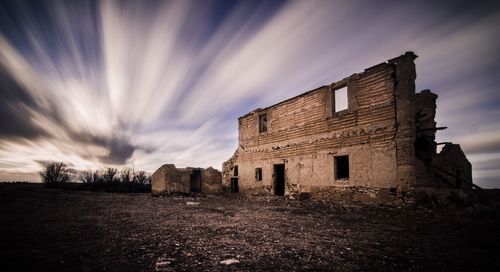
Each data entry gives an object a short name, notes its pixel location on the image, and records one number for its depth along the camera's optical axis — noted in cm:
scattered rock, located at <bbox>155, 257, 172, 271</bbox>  321
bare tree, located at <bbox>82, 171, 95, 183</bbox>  3334
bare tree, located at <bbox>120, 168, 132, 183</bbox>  3079
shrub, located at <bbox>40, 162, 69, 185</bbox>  2789
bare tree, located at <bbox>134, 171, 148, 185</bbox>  3516
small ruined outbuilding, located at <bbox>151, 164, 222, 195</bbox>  1875
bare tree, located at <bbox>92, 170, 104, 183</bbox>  3234
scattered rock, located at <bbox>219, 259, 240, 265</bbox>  345
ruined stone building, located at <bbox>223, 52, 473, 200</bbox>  973
